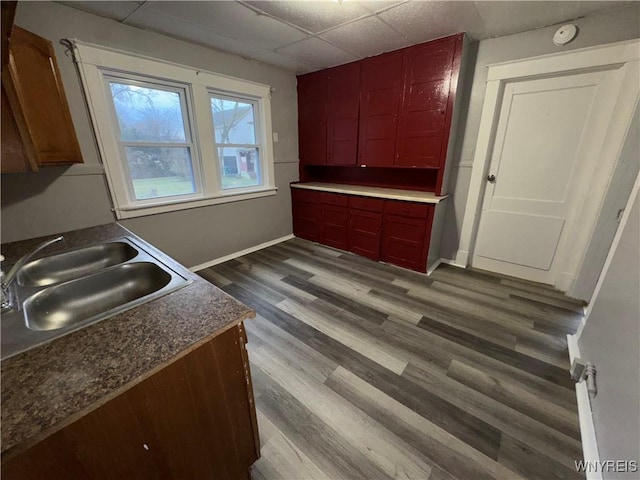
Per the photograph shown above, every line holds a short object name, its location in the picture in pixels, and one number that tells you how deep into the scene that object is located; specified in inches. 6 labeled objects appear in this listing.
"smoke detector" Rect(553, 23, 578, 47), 83.4
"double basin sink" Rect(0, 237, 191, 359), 33.1
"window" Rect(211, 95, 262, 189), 120.6
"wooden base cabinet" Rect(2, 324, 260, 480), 23.9
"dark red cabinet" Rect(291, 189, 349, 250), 139.2
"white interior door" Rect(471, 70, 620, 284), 89.0
